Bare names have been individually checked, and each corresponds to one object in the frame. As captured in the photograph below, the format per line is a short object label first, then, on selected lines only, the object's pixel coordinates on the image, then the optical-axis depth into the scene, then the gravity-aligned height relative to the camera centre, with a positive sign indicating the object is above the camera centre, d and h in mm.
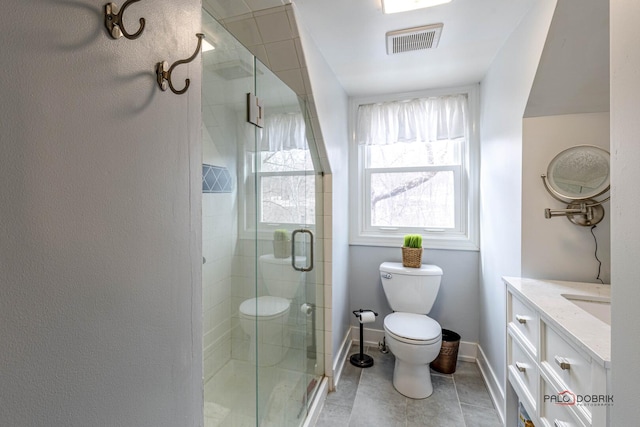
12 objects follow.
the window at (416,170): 2385 +374
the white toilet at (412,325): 1864 -787
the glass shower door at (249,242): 1288 -151
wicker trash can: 2166 -1091
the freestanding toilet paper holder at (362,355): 2254 -1163
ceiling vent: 1579 +1004
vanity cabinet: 838 -564
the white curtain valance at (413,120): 2369 +787
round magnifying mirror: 1413 +207
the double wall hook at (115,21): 462 +309
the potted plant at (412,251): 2291 -306
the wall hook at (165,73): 562 +273
